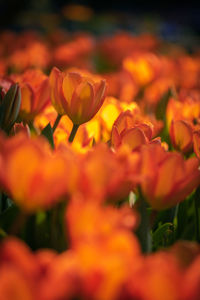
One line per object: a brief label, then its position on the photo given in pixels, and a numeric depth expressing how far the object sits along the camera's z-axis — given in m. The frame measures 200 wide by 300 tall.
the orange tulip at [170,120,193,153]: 1.10
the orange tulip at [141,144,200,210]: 0.94
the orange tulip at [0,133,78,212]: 0.89
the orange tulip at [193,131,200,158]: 1.04
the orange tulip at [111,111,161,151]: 1.02
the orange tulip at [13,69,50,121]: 1.12
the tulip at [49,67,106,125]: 1.07
